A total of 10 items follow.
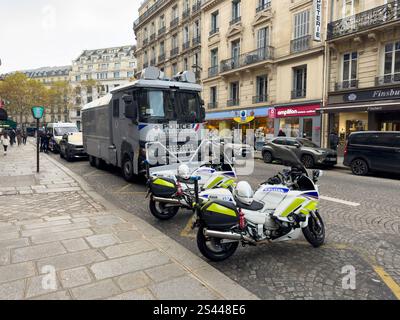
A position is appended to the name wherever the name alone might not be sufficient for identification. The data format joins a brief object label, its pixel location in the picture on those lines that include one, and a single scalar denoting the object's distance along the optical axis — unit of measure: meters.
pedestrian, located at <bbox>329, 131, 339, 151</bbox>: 17.44
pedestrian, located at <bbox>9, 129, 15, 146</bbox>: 31.12
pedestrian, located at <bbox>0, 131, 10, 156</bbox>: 19.34
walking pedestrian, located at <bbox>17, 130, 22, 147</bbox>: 30.63
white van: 21.00
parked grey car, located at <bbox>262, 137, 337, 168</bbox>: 13.12
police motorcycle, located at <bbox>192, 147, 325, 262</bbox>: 3.54
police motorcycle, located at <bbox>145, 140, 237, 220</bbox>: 5.20
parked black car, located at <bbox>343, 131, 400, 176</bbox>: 10.63
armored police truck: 8.02
